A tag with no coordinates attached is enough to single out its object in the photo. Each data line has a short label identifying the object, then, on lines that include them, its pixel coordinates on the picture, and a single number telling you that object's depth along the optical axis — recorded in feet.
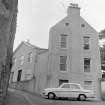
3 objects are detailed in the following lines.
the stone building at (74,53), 57.88
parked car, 45.27
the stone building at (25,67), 65.08
